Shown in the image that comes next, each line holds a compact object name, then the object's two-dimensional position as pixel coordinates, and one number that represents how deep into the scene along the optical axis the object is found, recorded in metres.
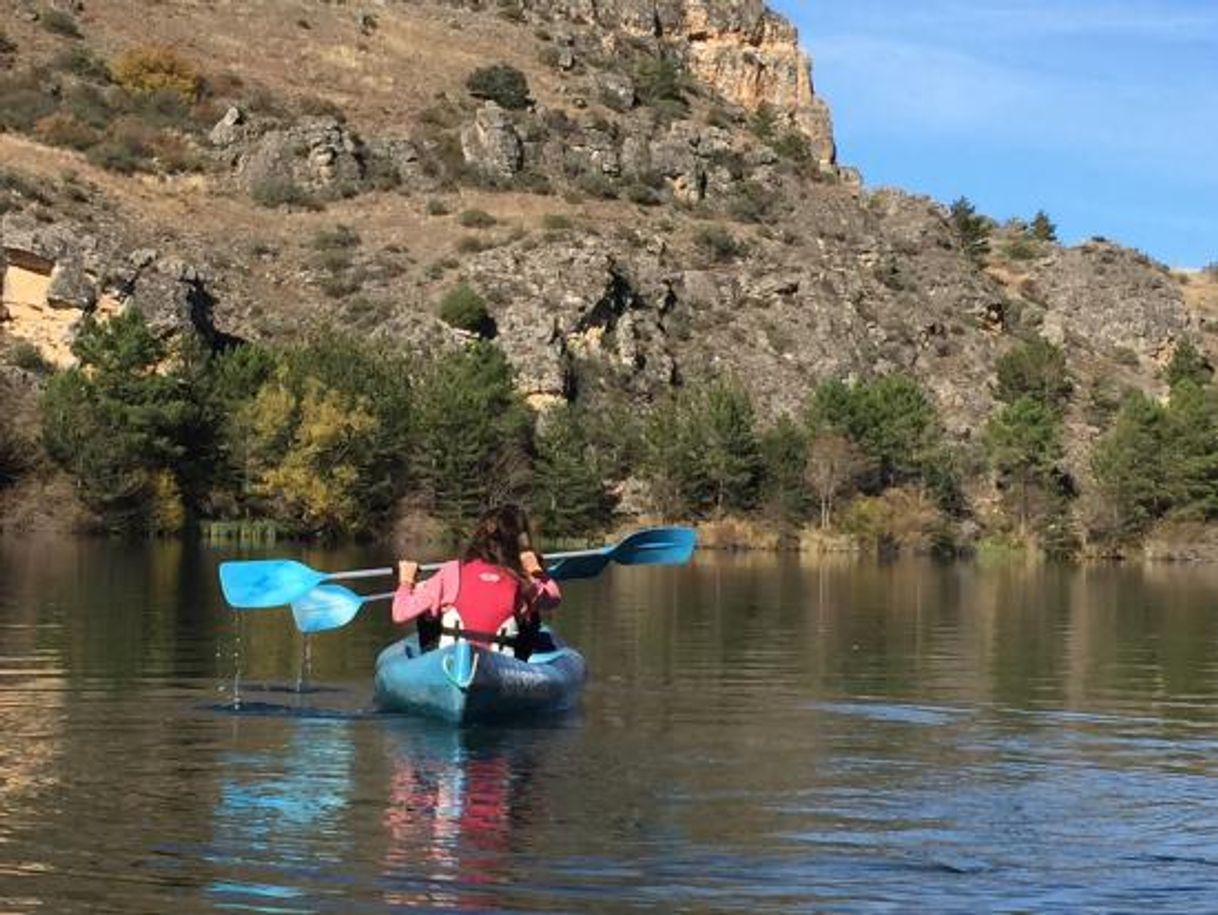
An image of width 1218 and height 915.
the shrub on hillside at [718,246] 110.19
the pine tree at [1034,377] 106.81
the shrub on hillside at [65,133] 103.75
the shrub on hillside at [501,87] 119.38
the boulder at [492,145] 112.94
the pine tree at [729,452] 86.56
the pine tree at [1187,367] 114.25
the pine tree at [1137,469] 90.50
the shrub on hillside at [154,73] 112.38
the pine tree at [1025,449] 93.62
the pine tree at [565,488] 81.56
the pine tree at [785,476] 87.94
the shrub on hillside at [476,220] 106.38
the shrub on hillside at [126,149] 103.12
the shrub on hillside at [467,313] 95.75
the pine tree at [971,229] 131.00
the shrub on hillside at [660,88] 126.81
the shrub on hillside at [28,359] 79.06
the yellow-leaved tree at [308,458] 73.94
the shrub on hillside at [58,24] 116.44
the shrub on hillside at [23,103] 104.50
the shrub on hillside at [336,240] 103.56
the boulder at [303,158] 108.00
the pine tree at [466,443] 78.50
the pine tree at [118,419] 69.12
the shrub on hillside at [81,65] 112.31
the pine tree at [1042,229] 145.62
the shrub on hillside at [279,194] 106.75
